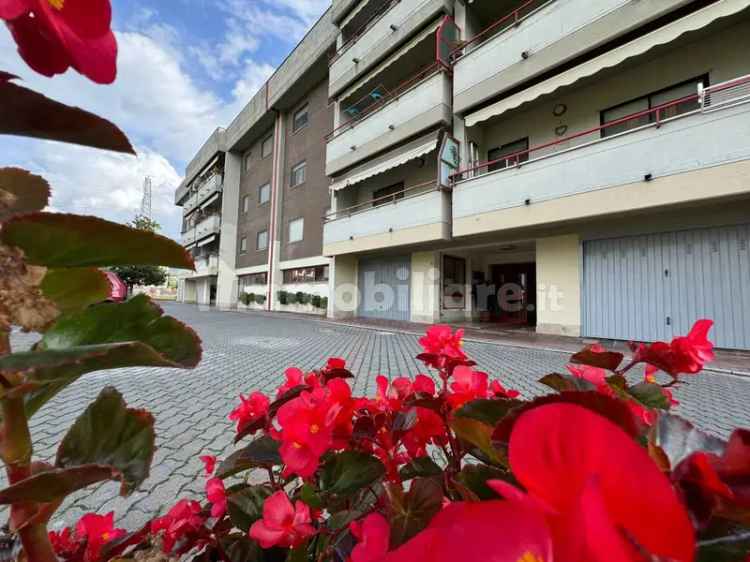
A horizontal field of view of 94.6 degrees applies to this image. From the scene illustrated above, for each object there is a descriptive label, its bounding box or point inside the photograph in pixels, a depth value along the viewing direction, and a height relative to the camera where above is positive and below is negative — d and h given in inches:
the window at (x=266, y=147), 847.1 +370.1
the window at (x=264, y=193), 826.2 +248.1
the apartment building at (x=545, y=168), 259.6 +117.1
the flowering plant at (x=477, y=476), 8.0 -6.8
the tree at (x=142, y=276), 1092.5 +58.5
